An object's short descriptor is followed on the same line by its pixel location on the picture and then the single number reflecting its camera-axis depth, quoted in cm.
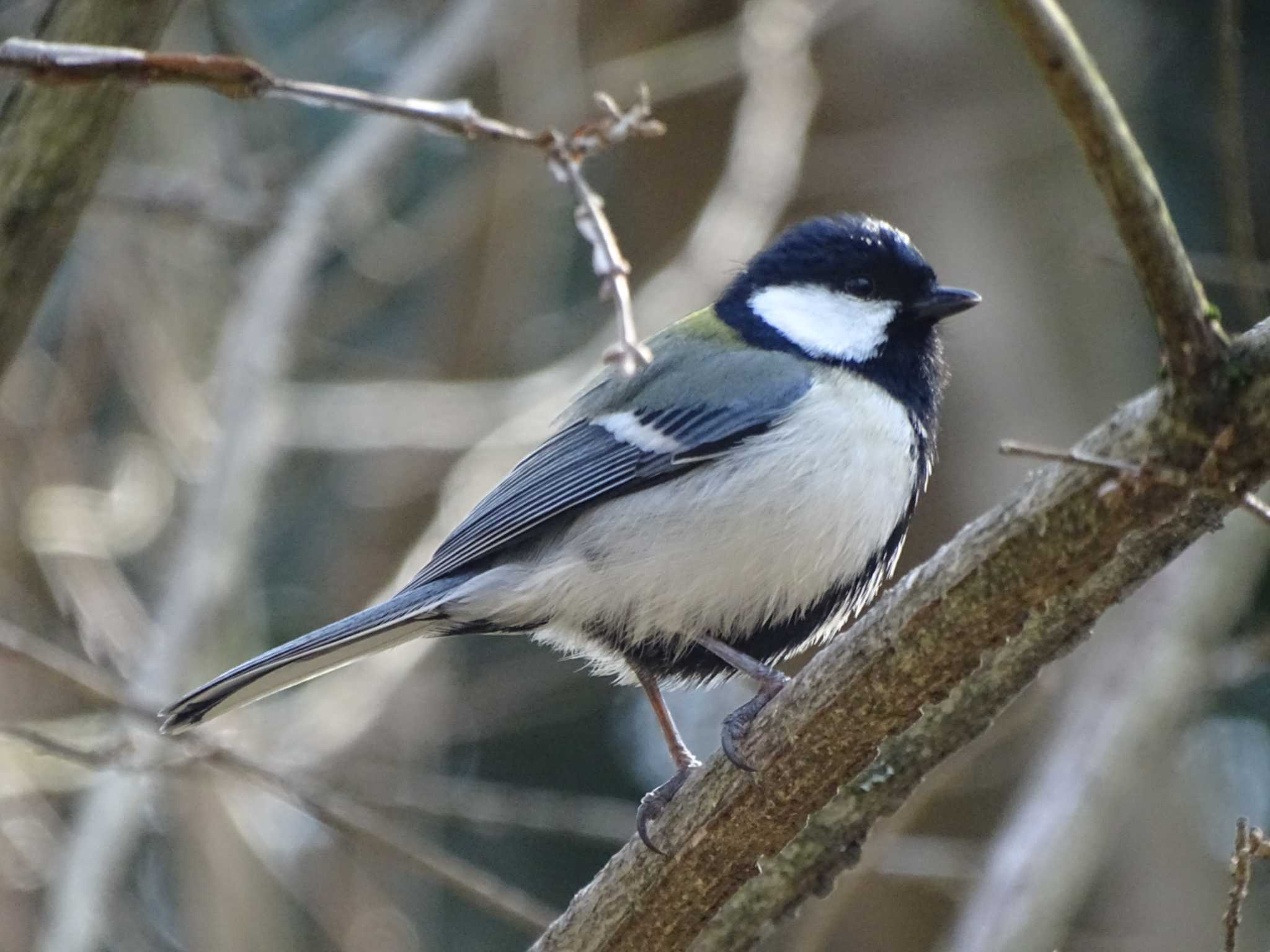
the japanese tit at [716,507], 550
